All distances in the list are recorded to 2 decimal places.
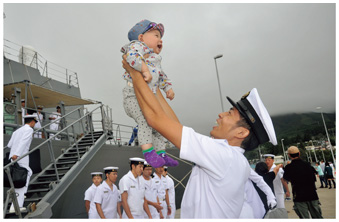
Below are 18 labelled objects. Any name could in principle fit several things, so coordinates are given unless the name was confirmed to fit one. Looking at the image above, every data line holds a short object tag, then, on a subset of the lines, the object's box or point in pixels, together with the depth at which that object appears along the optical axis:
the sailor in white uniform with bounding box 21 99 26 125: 6.89
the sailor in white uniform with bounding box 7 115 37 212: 4.29
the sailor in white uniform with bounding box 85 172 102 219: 4.91
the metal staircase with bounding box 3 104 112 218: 3.91
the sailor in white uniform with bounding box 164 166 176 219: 6.50
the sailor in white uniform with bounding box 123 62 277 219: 1.14
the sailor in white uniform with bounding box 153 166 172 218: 6.01
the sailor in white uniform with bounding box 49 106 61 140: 8.33
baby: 1.51
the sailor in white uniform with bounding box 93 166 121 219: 4.71
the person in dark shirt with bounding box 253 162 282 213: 4.58
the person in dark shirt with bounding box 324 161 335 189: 12.27
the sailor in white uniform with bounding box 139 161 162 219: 5.71
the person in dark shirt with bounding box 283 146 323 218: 4.17
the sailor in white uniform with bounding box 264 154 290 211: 5.68
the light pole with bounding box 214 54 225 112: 12.70
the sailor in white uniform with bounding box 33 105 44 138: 7.40
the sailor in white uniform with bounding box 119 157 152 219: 4.71
